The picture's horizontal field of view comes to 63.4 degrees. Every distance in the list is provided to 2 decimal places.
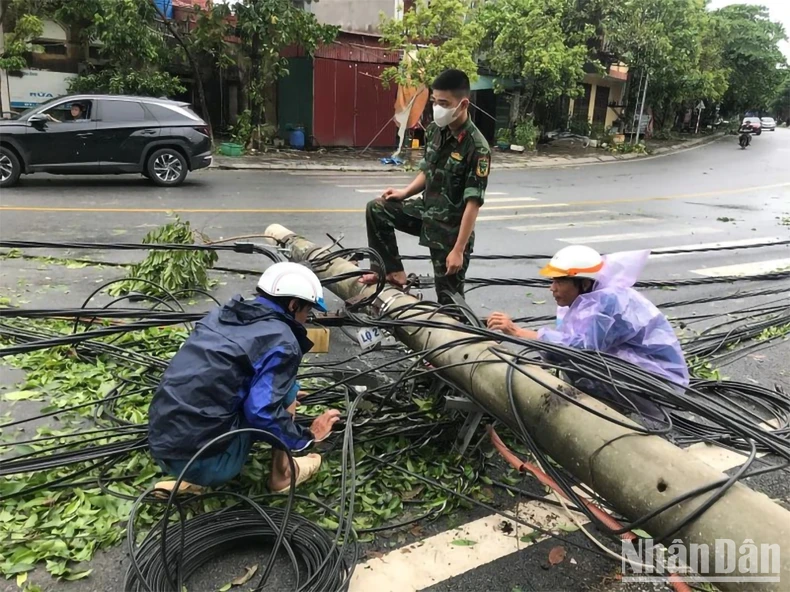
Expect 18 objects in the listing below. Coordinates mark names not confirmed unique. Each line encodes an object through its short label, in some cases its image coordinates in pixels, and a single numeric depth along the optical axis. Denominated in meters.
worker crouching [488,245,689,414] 3.01
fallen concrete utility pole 1.93
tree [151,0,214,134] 17.27
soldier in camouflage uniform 4.11
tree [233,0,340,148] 16.98
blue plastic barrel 20.73
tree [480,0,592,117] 21.92
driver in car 11.22
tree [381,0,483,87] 18.31
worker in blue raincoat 2.66
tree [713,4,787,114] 43.22
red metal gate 21.09
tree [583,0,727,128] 25.28
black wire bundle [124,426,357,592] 2.38
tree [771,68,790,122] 83.75
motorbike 34.12
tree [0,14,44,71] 15.18
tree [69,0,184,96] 15.66
